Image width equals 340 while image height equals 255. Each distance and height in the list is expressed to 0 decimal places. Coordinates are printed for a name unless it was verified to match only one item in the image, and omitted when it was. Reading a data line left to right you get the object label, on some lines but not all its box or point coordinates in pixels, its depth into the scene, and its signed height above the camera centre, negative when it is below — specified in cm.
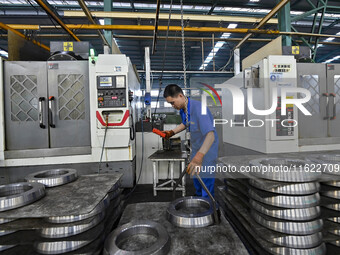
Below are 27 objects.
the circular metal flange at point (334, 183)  69 -23
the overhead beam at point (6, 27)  281 +155
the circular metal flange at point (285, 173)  62 -18
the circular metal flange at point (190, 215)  67 -34
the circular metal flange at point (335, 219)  74 -39
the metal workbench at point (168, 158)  254 -44
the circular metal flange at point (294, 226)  60 -34
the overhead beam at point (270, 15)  237 +154
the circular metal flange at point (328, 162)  76 -18
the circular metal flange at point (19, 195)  60 -24
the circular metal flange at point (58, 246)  55 -35
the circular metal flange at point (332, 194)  70 -27
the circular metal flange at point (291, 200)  61 -26
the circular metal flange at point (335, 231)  71 -41
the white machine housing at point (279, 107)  219 +19
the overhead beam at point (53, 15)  218 +151
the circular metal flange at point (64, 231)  56 -32
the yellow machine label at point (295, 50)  282 +110
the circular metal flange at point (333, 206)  72 -33
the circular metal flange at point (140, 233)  51 -34
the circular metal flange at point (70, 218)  58 -28
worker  173 -3
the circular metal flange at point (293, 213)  61 -30
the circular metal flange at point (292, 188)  61 -21
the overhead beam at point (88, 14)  238 +161
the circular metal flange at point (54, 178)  84 -24
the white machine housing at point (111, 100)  228 +32
